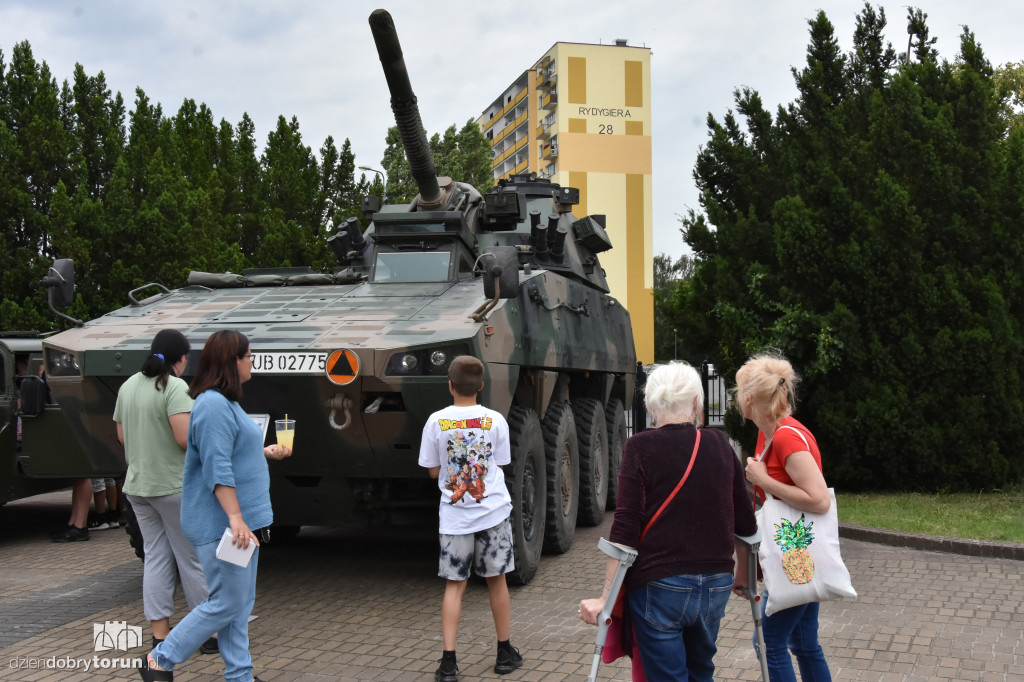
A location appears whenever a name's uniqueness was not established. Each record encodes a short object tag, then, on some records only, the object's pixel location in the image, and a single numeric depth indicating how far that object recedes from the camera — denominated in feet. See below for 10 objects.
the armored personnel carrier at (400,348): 20.06
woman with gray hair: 11.09
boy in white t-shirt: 16.74
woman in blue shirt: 13.83
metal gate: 45.78
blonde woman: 11.98
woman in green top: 16.37
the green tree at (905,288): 34.76
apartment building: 159.43
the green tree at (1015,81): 84.02
